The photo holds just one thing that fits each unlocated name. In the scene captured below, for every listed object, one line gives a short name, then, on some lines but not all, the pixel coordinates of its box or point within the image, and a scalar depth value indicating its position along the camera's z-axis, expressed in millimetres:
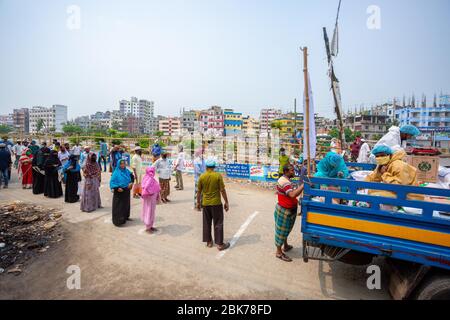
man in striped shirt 4043
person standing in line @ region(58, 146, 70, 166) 9012
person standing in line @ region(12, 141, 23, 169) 13430
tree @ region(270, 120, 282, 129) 75000
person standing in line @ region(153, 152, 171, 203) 7602
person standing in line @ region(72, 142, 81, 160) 10703
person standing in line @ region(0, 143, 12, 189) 9461
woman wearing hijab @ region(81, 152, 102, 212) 6600
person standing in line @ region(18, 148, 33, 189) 9680
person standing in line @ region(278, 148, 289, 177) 9633
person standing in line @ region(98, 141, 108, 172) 13470
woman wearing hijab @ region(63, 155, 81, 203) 7492
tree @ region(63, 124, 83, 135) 90675
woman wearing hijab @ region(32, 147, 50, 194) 8469
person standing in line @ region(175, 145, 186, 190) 9242
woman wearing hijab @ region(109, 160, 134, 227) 5656
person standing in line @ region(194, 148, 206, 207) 7598
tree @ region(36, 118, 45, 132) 99138
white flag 3766
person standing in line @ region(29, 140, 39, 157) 10123
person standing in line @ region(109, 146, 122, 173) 8836
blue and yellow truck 2566
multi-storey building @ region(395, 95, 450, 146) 56781
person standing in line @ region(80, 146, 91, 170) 6834
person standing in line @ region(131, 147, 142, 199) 7617
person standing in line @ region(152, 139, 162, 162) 7805
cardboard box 3756
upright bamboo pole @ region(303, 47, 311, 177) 3631
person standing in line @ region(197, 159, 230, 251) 4527
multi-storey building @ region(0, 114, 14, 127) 157625
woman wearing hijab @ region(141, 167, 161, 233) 5488
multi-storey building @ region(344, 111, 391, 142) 68875
